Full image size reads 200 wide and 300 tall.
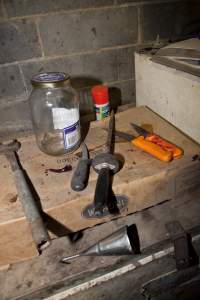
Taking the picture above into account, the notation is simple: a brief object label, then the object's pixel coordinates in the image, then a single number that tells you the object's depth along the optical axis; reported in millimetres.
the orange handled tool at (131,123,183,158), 693
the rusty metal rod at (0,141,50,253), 468
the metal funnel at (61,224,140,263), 597
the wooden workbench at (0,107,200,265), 594
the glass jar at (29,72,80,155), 680
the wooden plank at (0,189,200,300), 583
